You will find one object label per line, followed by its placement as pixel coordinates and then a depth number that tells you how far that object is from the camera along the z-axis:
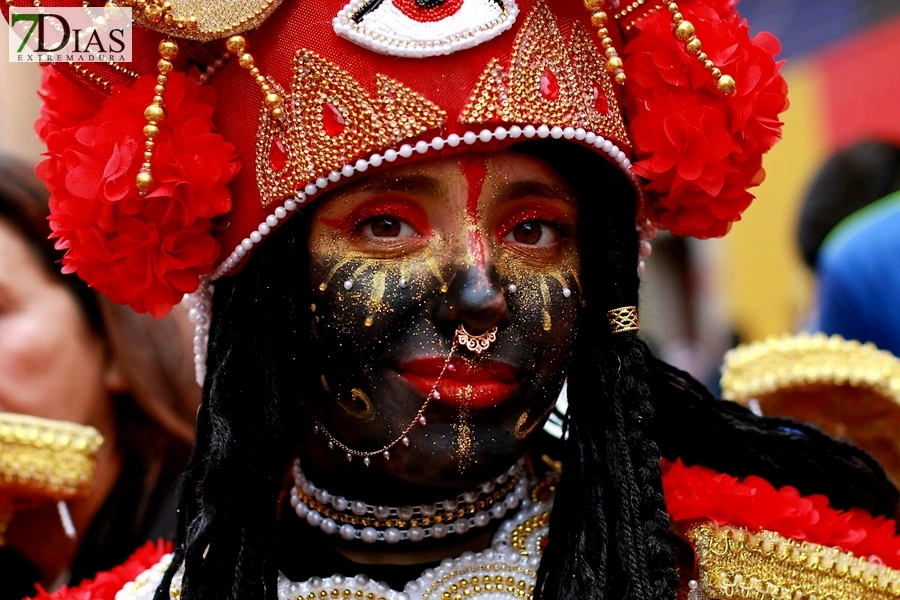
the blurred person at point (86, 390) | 2.87
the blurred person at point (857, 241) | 3.37
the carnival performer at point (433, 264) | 1.91
